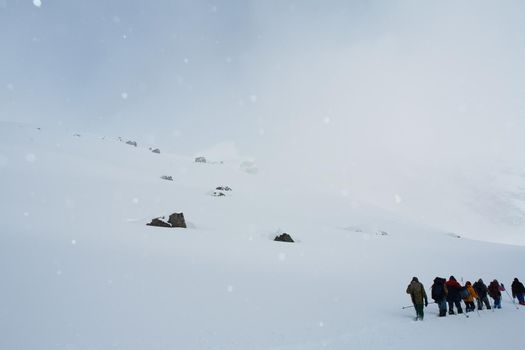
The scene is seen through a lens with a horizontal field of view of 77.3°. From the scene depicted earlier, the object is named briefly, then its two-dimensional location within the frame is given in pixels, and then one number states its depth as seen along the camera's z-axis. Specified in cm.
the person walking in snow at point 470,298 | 1474
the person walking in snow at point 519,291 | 1770
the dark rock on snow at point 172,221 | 2136
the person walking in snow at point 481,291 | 1579
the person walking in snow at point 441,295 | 1384
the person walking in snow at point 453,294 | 1433
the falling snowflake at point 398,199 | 9981
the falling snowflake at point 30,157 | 3283
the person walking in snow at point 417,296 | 1258
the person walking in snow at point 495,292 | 1620
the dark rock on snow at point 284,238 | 2389
